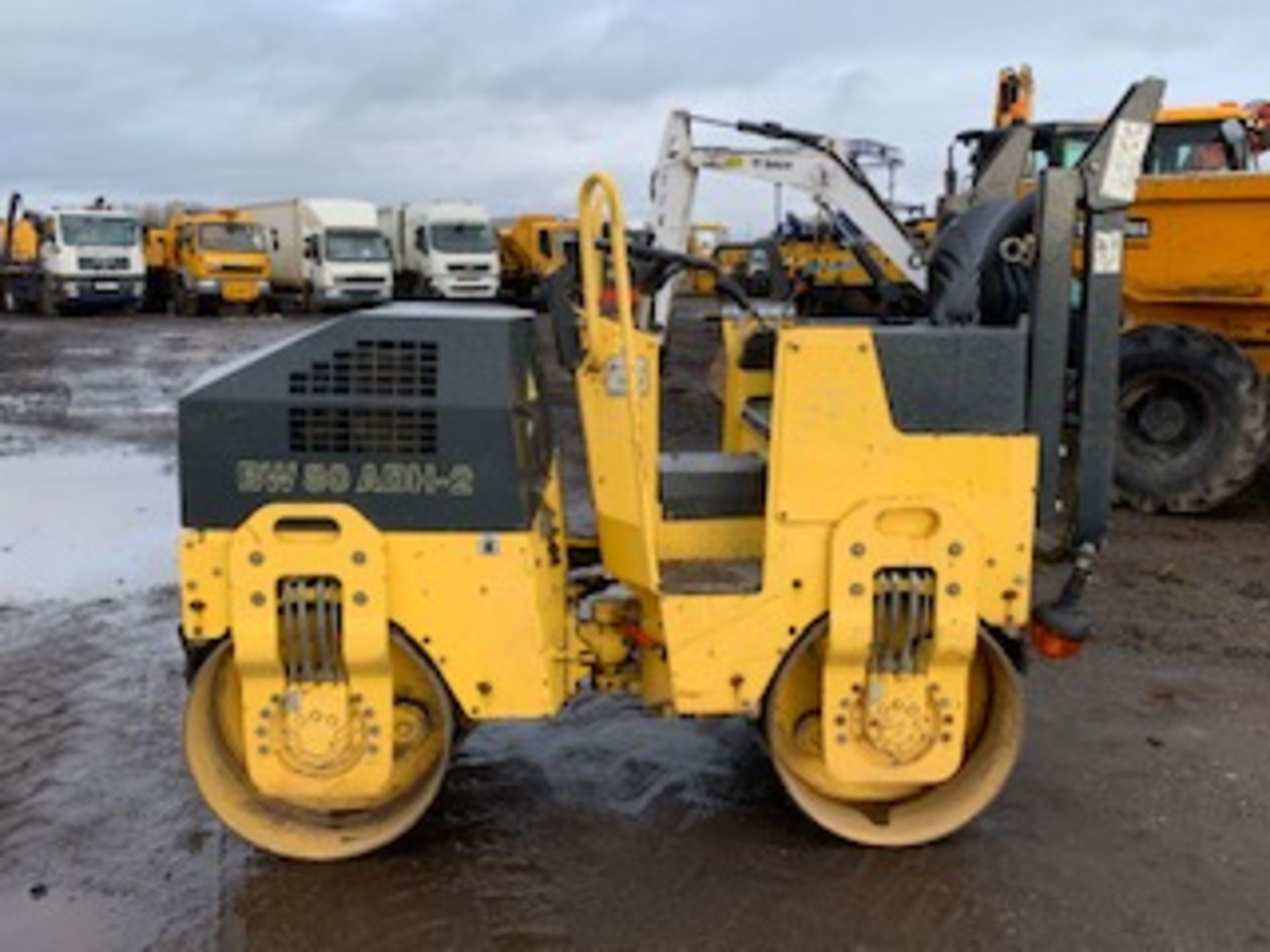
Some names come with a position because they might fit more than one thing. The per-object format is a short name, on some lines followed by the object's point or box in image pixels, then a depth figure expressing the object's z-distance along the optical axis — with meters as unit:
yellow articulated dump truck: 8.18
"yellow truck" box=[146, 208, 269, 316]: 29.92
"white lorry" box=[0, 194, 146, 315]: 28.75
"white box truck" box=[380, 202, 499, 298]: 31.50
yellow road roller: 3.52
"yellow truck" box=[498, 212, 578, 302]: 33.84
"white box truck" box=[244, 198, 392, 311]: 29.91
